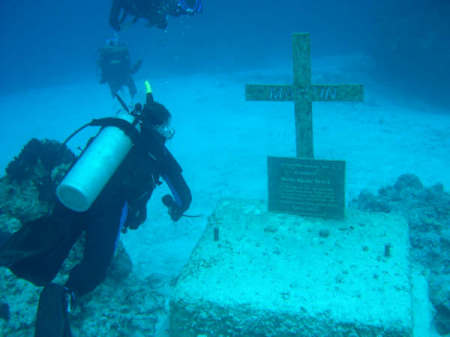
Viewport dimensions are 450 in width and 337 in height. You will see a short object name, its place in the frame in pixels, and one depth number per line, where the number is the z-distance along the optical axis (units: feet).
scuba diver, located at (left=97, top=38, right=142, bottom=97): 44.47
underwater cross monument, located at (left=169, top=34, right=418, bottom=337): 9.39
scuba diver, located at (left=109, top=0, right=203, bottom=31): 25.71
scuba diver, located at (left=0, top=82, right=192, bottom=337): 9.52
